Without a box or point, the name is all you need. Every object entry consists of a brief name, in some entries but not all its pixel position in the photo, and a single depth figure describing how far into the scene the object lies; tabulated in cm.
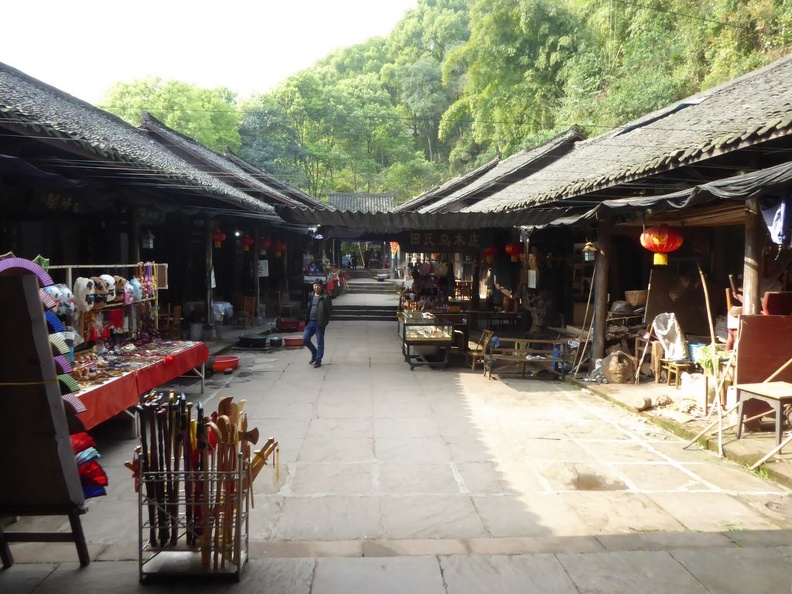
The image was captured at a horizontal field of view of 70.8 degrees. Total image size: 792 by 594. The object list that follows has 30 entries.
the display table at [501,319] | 1479
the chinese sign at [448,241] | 1347
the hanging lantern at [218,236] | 1541
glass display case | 1166
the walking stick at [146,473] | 372
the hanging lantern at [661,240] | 812
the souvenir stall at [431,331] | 1171
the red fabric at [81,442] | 433
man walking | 1152
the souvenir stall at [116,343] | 620
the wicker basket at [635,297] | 1120
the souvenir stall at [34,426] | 367
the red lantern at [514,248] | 1467
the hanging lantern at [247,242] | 1803
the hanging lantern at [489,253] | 1460
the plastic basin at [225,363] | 1102
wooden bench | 1072
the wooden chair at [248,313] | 1720
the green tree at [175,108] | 3806
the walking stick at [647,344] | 975
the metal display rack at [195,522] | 371
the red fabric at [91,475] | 412
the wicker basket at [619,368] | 980
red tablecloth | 579
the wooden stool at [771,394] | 583
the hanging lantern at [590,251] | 1047
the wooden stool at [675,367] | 907
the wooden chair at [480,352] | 1107
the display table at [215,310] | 1567
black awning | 539
